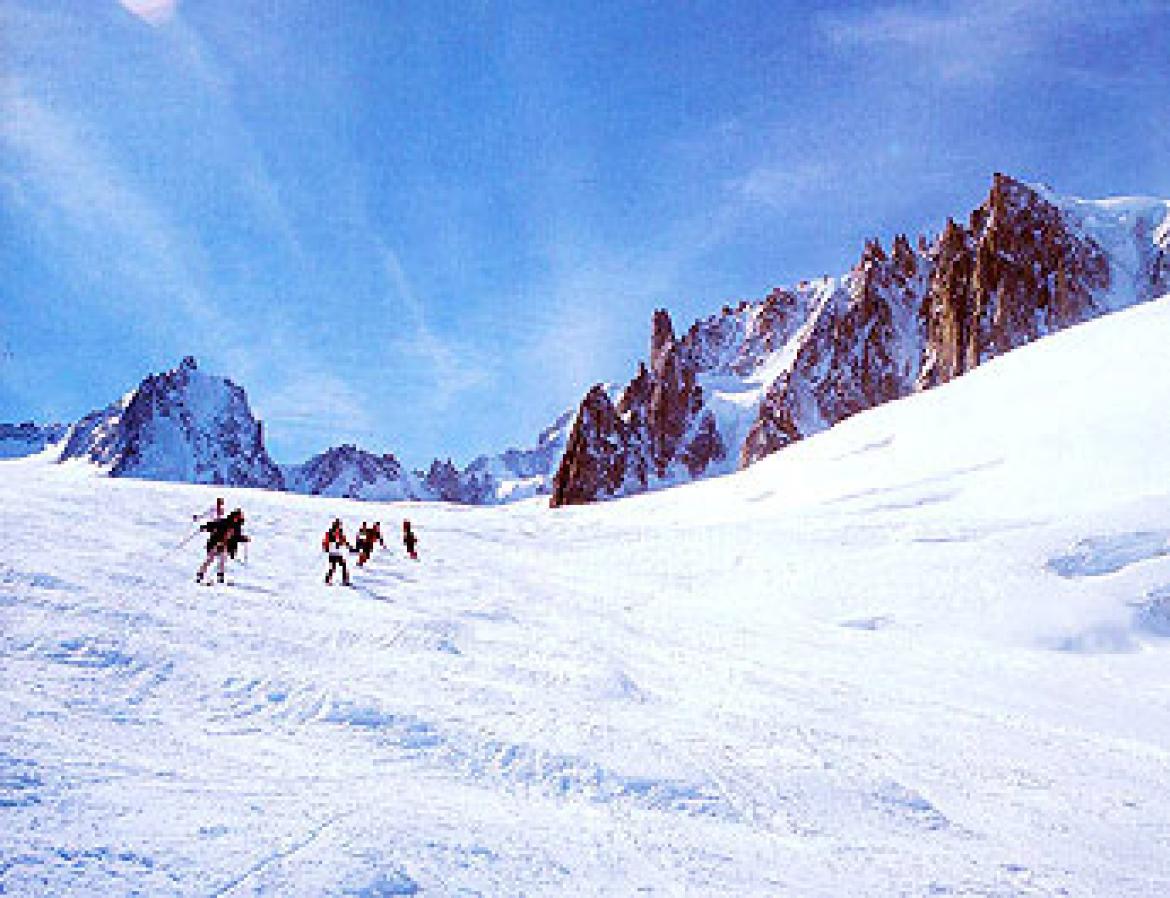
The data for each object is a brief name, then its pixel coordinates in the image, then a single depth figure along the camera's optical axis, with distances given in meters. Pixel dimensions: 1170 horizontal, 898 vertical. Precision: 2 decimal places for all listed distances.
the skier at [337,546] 15.19
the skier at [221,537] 13.70
